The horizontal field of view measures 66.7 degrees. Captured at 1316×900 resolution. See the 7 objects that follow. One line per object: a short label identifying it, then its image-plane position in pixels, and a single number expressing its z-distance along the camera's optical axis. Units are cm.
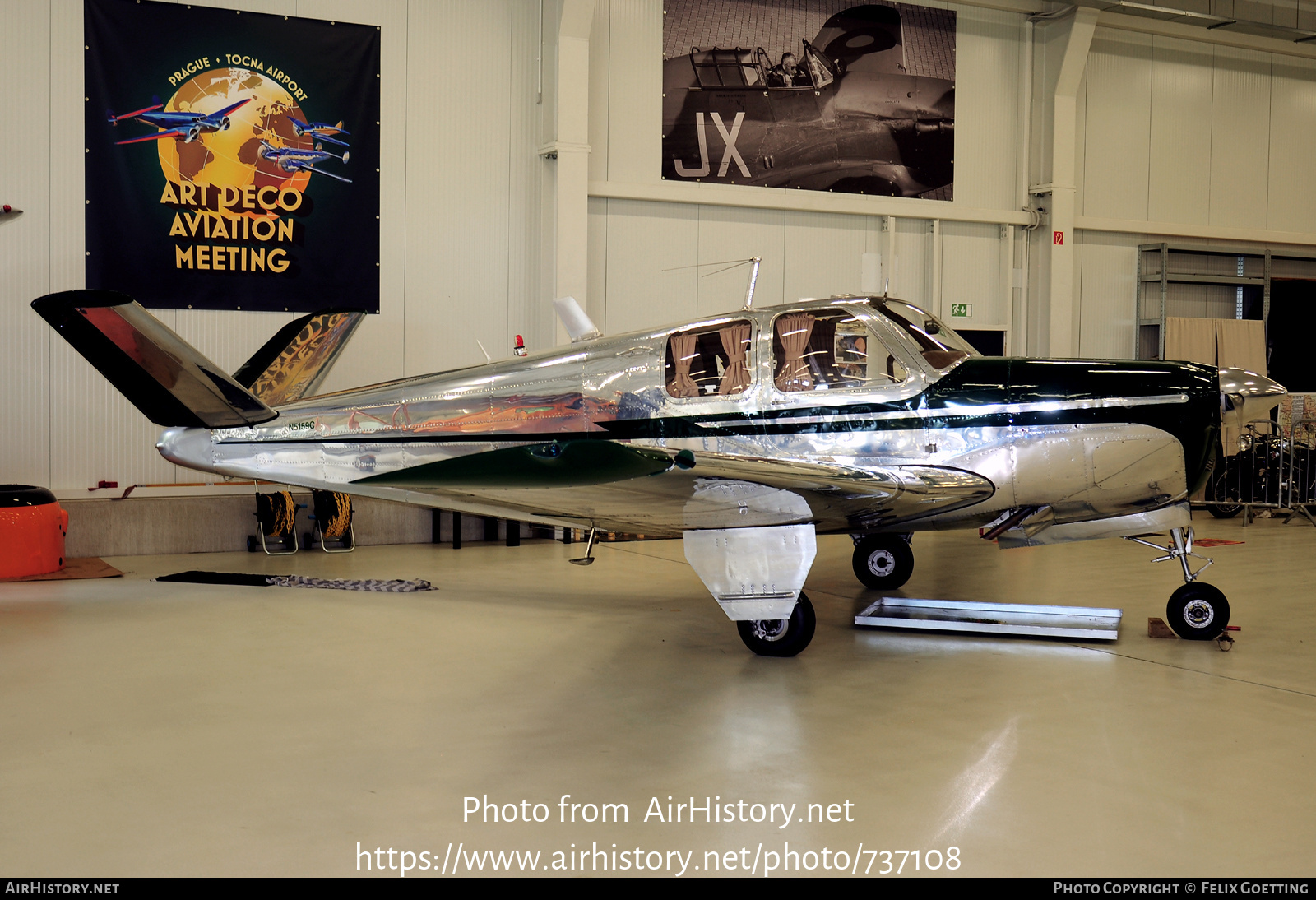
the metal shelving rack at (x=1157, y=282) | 1308
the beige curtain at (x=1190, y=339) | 1297
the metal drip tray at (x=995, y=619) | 566
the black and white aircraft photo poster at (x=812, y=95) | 1091
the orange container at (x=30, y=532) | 741
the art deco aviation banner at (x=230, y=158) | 887
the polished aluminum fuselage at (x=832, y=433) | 521
